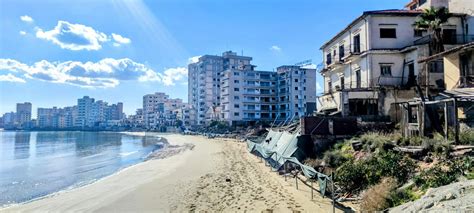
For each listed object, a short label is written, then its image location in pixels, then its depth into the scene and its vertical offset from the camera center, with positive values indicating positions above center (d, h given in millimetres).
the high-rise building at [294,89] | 94062 +10232
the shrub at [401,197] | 9381 -2182
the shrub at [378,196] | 9734 -2315
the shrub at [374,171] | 11923 -1866
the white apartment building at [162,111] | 144275 +5736
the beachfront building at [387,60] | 28094 +5864
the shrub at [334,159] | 17052 -1910
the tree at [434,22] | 27688 +8829
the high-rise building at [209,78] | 125481 +18178
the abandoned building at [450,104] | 15767 +1098
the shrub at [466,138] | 13555 -589
